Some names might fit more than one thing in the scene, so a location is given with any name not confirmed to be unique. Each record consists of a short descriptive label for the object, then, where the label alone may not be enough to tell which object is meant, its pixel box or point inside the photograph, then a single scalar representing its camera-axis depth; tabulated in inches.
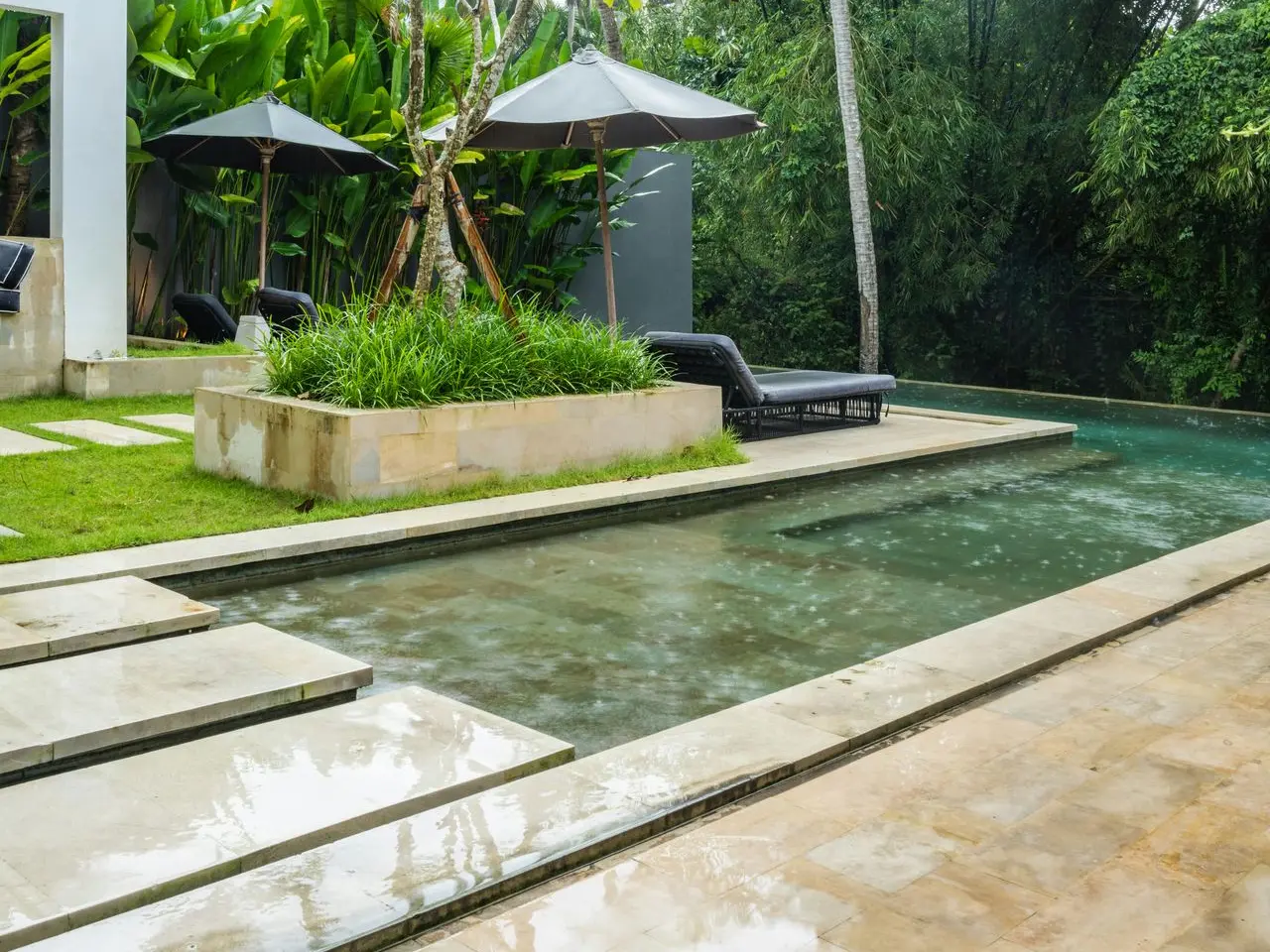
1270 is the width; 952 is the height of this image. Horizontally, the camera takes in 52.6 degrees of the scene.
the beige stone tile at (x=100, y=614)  162.4
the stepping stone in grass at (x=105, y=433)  303.1
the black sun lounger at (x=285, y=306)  362.0
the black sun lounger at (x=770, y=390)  351.3
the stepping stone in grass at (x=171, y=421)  329.8
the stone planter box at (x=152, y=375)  369.4
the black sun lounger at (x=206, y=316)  418.3
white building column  366.0
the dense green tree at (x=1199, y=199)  490.0
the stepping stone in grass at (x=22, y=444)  285.0
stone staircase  99.9
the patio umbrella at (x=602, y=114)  324.8
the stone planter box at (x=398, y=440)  250.8
